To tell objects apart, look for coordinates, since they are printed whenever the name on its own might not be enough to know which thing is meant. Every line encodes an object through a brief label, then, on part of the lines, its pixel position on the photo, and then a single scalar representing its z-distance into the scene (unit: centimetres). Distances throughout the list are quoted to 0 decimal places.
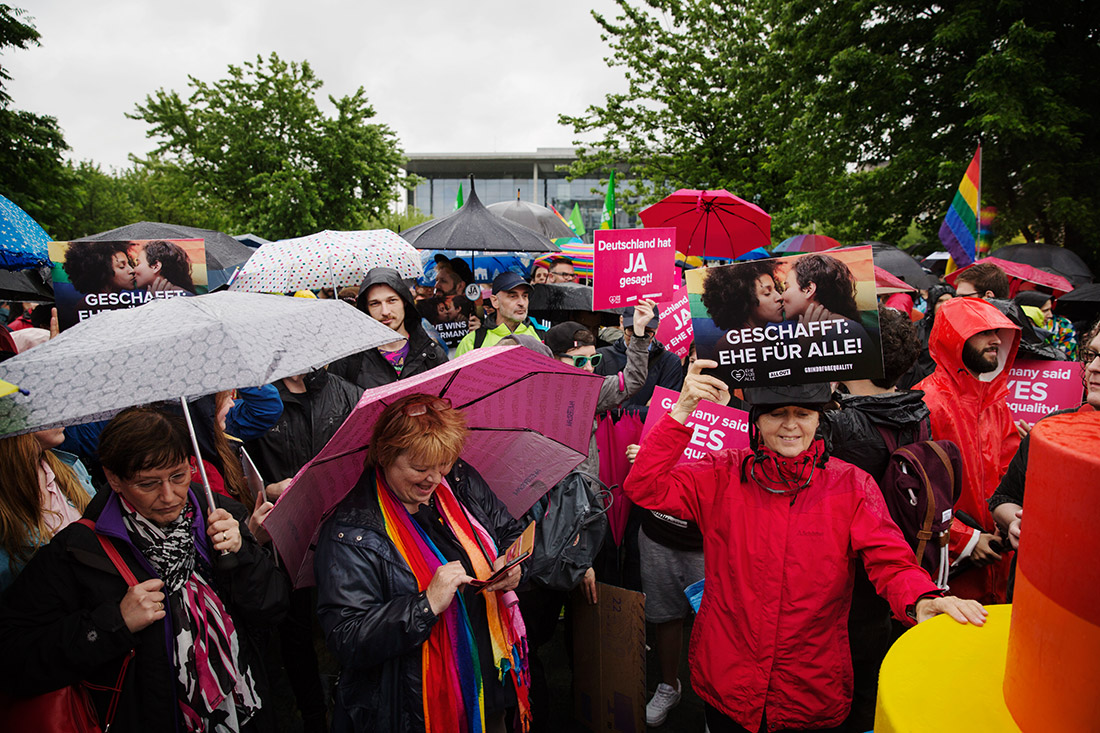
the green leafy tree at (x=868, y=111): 1080
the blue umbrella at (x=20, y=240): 352
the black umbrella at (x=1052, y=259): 862
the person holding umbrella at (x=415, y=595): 205
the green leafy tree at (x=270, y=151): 2162
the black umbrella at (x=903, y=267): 878
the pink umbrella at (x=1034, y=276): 686
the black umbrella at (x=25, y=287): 607
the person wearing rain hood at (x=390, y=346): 425
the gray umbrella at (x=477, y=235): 653
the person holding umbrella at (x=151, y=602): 195
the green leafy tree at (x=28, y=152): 1305
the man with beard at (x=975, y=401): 307
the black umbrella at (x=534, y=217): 1044
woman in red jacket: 231
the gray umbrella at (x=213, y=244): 620
